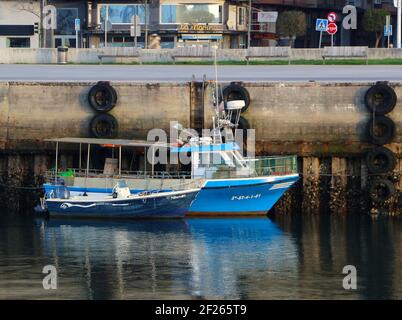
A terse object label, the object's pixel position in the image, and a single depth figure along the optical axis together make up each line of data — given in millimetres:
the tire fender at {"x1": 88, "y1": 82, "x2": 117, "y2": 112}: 58469
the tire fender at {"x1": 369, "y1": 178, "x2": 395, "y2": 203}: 56406
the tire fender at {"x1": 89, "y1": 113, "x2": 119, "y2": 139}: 58406
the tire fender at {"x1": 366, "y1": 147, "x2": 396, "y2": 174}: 56375
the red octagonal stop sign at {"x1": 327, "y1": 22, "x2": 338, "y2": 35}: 87062
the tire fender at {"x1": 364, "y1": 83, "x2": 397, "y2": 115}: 56781
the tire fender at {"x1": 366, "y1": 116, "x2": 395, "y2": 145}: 56594
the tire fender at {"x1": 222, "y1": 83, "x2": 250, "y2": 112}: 57844
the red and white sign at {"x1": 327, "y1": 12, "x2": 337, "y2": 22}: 89250
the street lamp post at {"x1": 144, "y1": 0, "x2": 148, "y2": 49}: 97862
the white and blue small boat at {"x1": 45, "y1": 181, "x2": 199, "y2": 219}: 55656
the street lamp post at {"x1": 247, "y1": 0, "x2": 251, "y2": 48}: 104438
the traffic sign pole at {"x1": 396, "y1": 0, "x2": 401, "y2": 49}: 91675
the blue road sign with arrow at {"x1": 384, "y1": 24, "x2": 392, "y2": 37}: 94188
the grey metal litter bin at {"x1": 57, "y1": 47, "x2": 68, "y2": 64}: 80688
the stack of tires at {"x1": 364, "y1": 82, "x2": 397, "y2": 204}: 56406
